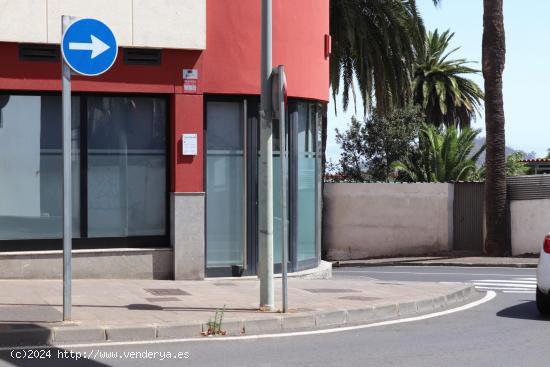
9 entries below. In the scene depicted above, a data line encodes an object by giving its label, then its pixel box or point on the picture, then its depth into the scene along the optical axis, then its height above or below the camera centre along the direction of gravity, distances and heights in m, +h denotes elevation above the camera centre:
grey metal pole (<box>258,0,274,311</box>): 10.62 +0.00
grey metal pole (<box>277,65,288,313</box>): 10.38 -0.13
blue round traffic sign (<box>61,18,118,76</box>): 9.33 +1.32
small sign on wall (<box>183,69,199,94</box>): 14.22 +1.45
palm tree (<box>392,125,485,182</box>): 34.72 +0.61
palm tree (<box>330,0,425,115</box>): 27.61 +4.11
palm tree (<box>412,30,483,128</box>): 52.81 +4.90
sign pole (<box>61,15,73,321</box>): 9.29 -0.11
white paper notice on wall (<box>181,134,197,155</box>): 14.18 +0.47
